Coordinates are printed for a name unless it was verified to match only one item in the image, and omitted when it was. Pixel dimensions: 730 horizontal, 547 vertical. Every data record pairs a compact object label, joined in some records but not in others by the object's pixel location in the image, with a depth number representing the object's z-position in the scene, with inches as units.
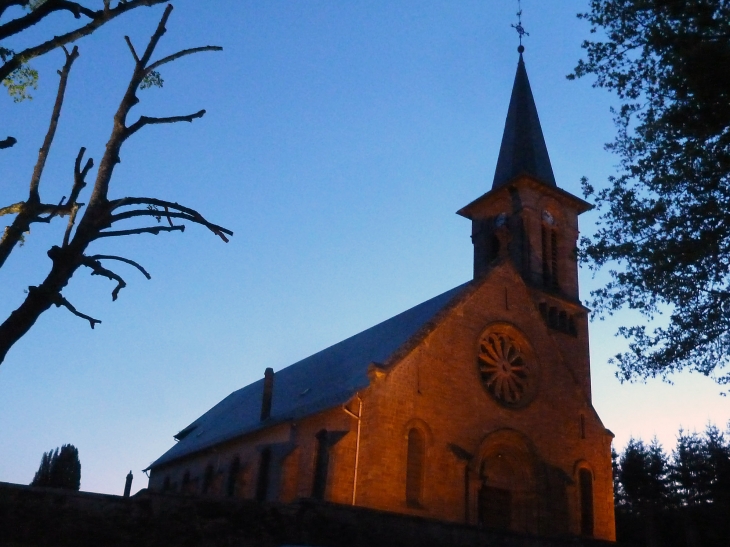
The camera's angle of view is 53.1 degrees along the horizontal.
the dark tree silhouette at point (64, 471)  2245.3
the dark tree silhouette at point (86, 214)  356.8
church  937.5
